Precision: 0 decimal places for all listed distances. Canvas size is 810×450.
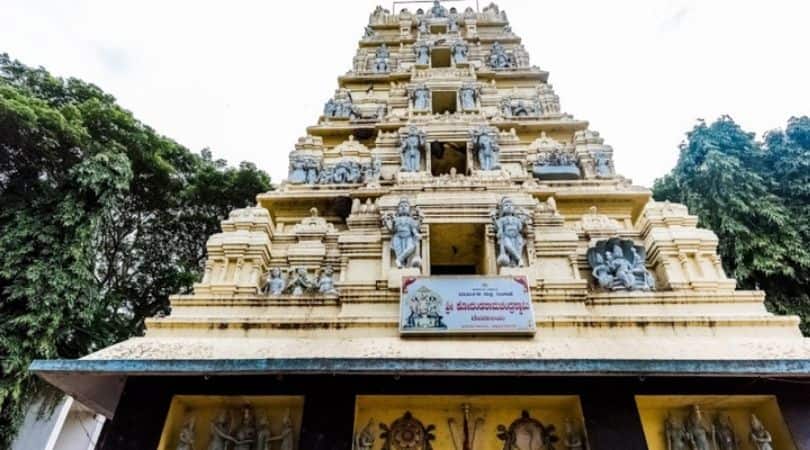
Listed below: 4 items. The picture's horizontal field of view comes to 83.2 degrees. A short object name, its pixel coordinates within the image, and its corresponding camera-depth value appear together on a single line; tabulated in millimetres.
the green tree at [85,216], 10547
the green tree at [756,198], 12367
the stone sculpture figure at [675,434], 6594
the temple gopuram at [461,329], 6453
